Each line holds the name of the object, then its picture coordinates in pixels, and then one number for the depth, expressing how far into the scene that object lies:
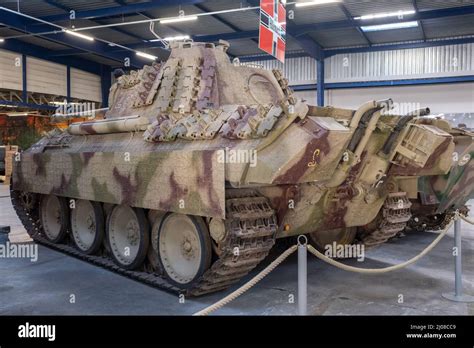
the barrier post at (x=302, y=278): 4.80
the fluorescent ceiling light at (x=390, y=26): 20.36
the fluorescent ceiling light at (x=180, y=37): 21.75
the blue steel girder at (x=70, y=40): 18.50
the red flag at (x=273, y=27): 12.49
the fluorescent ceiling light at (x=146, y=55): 24.08
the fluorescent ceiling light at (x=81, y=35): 20.40
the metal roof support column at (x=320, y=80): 24.28
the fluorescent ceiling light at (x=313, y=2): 15.80
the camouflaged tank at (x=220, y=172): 5.68
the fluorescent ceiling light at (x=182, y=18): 15.87
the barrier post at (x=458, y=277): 6.50
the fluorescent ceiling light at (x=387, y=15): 18.37
